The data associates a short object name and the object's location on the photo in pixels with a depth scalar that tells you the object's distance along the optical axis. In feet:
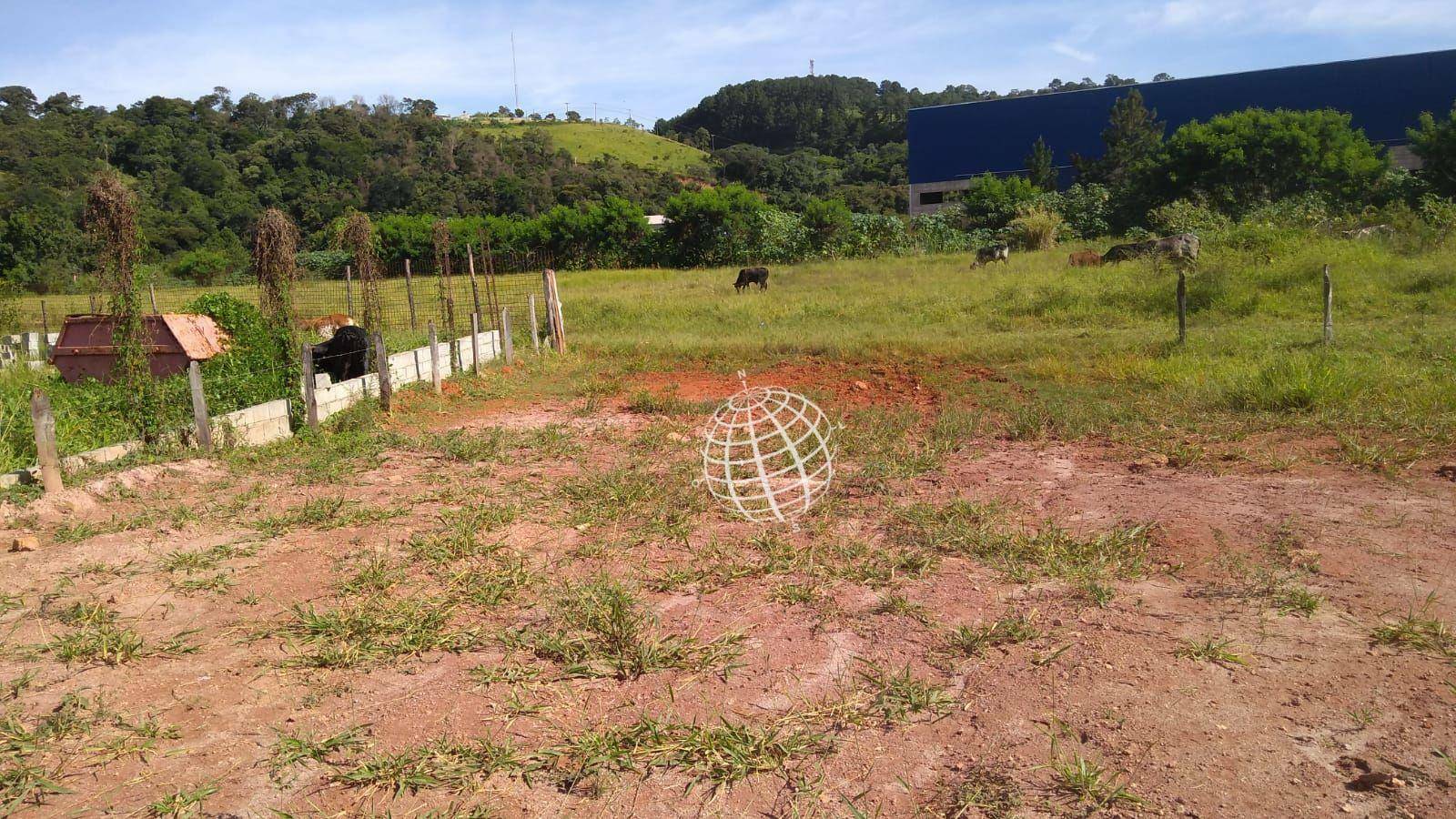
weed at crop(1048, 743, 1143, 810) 9.62
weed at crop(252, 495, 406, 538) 19.67
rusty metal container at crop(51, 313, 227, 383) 34.63
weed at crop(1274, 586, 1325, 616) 13.98
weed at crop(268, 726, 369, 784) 10.80
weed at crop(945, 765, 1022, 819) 9.62
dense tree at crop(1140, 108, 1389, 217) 87.04
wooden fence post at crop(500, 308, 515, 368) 43.65
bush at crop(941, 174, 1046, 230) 101.09
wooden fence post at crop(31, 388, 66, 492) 20.77
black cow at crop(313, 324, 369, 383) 36.01
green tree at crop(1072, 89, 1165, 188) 122.31
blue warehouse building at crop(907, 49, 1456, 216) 114.21
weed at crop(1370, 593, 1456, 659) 12.53
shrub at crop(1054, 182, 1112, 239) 93.76
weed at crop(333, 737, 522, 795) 10.41
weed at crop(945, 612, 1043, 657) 13.24
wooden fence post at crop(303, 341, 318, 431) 28.58
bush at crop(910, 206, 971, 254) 89.51
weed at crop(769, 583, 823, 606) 15.21
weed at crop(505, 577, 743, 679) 13.04
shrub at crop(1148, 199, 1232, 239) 60.32
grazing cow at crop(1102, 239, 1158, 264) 59.52
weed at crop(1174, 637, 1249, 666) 12.49
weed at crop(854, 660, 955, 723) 11.63
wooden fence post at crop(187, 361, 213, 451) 24.93
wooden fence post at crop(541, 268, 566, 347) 49.08
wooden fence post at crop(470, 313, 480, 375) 40.27
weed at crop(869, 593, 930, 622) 14.47
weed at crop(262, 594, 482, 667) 13.60
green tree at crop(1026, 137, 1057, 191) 126.62
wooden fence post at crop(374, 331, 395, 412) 31.99
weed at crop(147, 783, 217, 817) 9.93
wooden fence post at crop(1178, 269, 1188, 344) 36.17
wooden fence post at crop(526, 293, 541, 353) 46.88
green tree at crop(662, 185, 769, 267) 104.68
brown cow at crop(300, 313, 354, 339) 50.60
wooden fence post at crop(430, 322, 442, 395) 35.65
